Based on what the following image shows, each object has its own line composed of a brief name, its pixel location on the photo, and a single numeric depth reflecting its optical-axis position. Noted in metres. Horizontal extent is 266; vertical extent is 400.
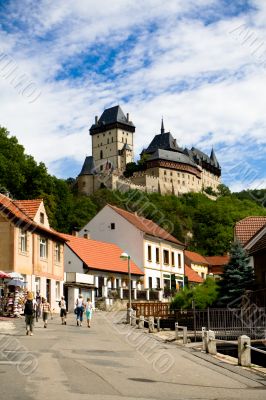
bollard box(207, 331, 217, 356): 19.78
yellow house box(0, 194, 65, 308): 36.38
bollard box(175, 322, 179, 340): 25.05
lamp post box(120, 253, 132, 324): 33.90
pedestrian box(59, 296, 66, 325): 30.43
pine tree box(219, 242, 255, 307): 31.61
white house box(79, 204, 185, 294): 60.78
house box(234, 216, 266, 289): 31.98
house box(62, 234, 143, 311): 45.88
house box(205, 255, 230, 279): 105.47
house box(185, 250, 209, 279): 97.10
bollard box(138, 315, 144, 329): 30.74
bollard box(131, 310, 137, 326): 33.57
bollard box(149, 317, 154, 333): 29.08
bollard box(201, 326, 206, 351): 20.54
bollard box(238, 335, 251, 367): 16.72
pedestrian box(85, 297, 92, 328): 29.61
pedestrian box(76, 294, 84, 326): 30.31
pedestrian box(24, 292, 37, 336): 22.12
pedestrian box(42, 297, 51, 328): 26.70
